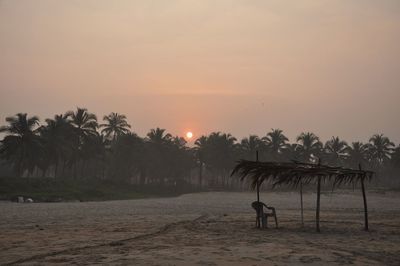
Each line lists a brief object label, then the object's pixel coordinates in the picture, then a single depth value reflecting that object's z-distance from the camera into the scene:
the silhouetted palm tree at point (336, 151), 88.69
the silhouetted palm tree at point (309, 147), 85.25
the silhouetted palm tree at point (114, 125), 74.88
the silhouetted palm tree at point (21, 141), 55.59
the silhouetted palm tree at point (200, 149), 84.81
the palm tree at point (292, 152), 85.75
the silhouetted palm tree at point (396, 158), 85.67
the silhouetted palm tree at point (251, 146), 84.19
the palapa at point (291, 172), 16.81
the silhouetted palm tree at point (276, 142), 87.38
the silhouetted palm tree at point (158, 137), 79.00
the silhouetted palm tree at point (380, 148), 91.94
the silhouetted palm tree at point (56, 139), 59.22
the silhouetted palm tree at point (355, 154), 89.69
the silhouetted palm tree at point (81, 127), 63.62
